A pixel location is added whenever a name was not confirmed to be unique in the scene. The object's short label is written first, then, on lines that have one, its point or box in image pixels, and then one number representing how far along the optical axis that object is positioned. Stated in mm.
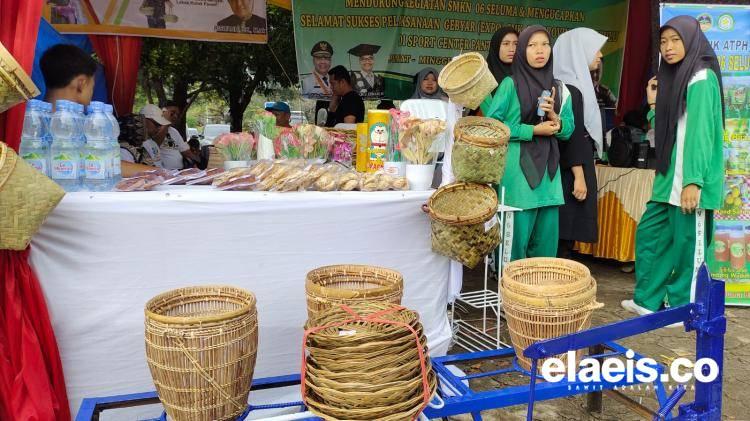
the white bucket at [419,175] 2498
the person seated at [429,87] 5039
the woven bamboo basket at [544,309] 1902
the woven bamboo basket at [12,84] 1573
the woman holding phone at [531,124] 3041
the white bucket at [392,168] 2533
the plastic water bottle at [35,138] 1990
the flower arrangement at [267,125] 2613
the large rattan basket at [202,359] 1575
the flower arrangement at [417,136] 2432
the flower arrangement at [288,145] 2562
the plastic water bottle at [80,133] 2088
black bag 4645
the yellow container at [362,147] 2643
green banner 6082
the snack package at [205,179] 2406
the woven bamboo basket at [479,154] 2246
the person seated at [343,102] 5481
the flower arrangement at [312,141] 2568
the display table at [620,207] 4473
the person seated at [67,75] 2318
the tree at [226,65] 8914
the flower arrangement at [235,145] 2582
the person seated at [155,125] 4906
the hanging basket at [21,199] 1667
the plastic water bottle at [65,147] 2029
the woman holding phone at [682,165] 3162
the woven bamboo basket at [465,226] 2289
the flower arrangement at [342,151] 2785
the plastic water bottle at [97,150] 2109
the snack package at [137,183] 2161
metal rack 2890
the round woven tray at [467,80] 2379
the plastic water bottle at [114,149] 2191
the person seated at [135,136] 4489
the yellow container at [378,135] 2543
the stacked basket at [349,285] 1820
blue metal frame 1477
